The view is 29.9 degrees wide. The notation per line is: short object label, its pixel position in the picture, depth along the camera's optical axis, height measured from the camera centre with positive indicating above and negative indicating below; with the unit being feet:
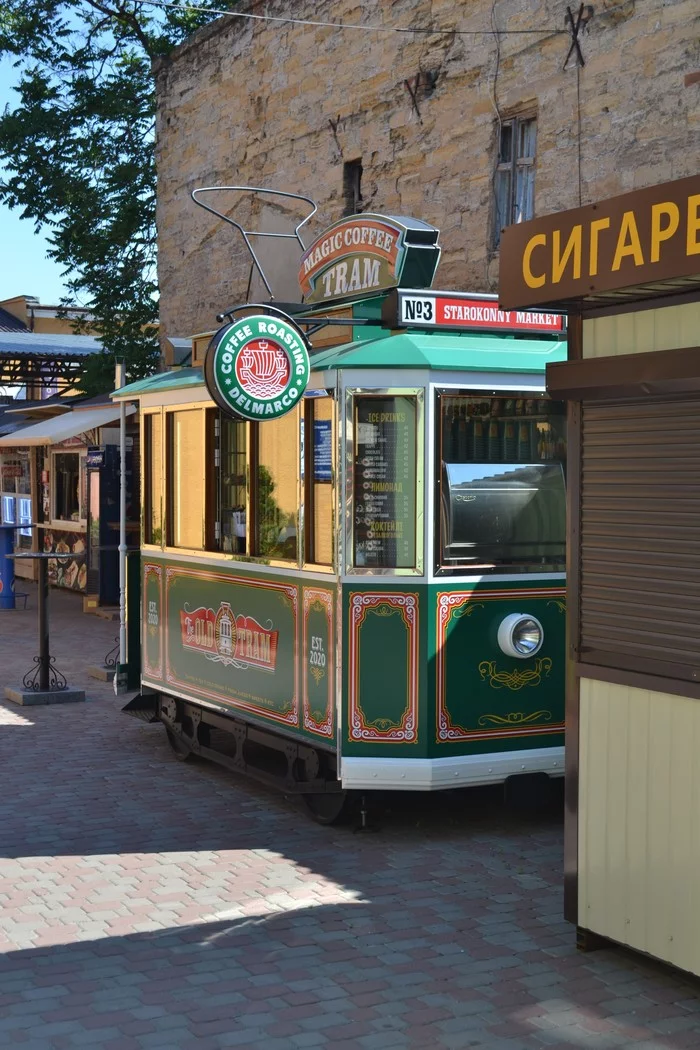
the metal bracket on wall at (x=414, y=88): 42.04 +12.77
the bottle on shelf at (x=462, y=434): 23.07 +0.89
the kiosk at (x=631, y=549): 15.51 -0.83
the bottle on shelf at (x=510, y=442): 23.53 +0.76
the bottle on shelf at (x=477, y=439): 23.21 +0.80
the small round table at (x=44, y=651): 35.70 -4.64
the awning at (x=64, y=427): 57.62 +2.74
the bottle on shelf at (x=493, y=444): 23.35 +0.72
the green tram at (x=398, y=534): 22.63 -0.89
